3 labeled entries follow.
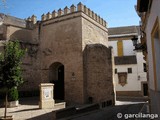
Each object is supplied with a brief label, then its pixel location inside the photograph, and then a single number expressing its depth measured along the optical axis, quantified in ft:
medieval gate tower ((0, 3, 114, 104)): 32.45
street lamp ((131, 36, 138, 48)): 19.39
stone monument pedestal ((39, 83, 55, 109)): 24.24
